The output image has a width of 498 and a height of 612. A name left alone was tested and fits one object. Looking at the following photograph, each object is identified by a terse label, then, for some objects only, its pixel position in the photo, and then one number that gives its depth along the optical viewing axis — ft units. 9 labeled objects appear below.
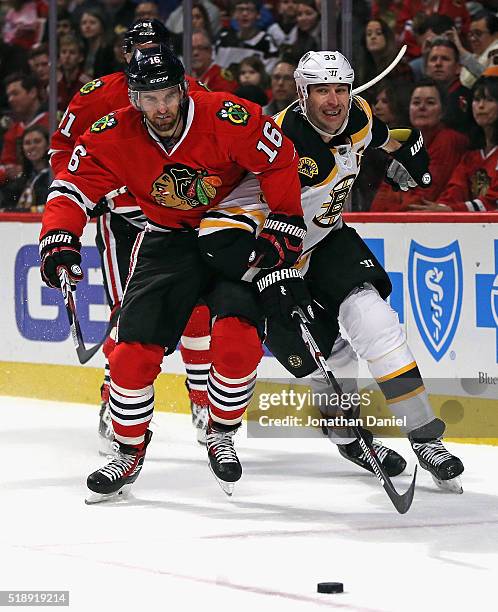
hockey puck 19.74
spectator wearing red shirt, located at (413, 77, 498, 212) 34.53
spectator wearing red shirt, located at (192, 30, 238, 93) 41.81
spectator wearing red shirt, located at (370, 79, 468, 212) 35.40
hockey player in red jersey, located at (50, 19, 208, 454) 32.58
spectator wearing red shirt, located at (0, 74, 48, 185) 45.47
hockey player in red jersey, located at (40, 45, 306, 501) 26.61
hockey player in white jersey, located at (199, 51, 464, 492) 27.61
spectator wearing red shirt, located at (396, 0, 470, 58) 37.11
